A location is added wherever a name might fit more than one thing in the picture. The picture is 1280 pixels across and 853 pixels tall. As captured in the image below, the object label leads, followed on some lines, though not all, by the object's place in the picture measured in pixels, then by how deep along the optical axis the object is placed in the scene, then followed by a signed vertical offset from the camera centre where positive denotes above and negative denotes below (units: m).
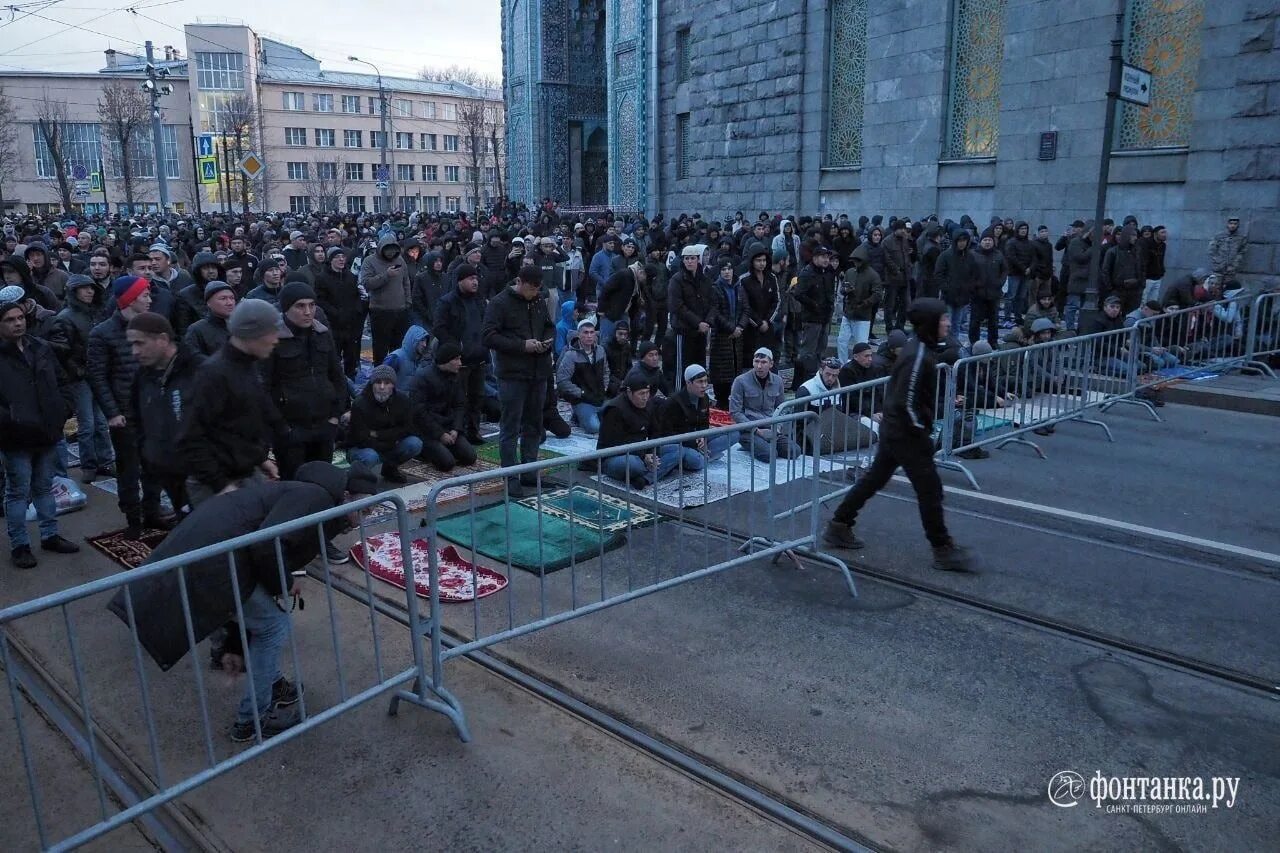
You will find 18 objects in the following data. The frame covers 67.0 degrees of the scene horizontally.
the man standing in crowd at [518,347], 7.73 -0.95
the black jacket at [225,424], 4.61 -0.94
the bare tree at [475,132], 70.58 +7.43
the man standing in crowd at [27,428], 6.22 -1.29
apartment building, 83.38 +8.39
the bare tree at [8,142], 66.33 +6.11
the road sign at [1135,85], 12.65 +1.81
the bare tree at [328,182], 80.19 +3.65
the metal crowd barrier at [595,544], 4.72 -2.15
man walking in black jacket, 6.12 -1.27
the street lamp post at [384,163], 42.26 +2.67
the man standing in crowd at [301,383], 6.50 -1.05
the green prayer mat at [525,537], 6.42 -2.16
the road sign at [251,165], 26.22 +1.64
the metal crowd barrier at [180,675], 3.32 -2.22
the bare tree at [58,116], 82.06 +9.40
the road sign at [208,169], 39.56 +2.34
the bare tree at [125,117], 60.16 +7.70
